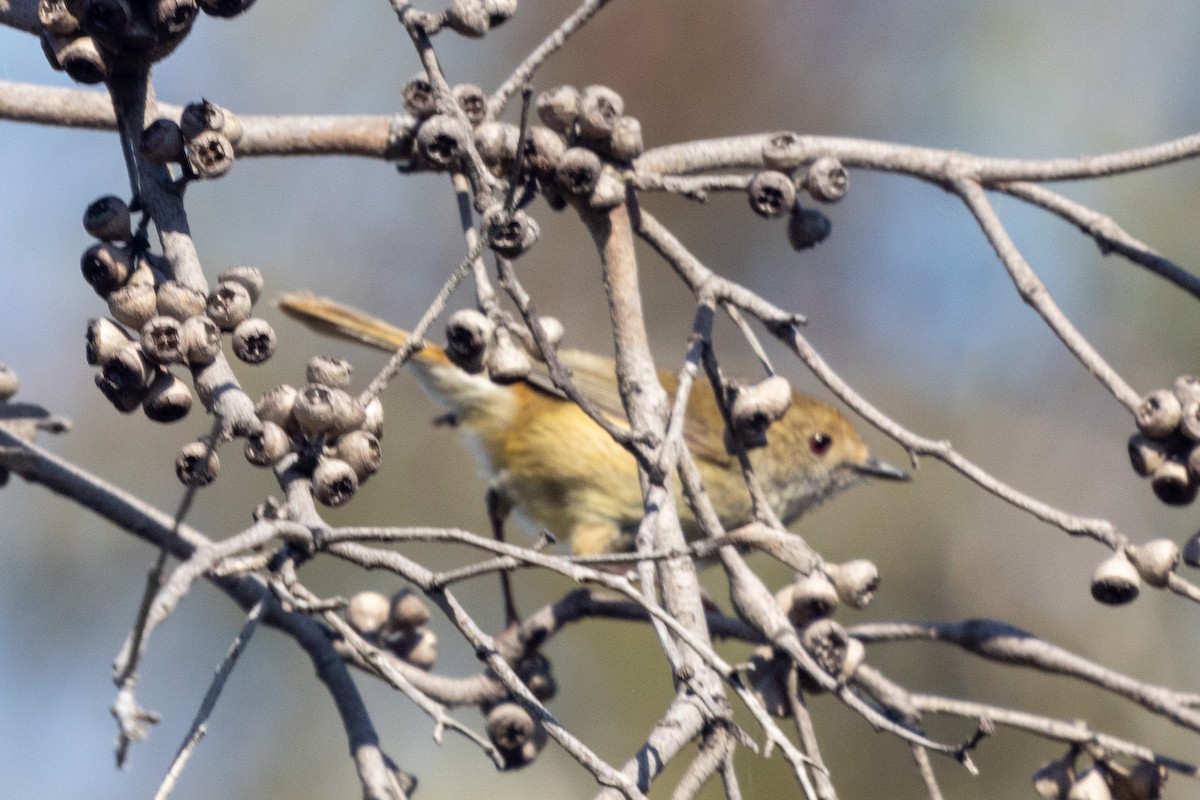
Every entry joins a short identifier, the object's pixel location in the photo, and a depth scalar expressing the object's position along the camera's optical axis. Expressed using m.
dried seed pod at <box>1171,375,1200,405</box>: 4.14
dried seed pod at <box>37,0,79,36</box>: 3.14
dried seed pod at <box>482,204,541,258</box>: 3.55
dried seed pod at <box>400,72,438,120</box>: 4.48
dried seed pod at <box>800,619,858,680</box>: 4.37
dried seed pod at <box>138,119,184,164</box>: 3.17
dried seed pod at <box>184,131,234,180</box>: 3.21
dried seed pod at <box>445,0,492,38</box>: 3.61
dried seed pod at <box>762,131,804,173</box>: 4.44
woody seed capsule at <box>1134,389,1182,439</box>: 4.11
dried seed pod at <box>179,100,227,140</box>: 3.21
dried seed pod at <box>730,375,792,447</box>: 4.36
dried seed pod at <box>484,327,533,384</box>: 3.82
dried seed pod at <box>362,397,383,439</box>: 2.97
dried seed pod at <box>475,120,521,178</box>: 4.38
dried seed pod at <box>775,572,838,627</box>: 4.41
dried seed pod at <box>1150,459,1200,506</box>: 4.12
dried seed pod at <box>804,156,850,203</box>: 4.39
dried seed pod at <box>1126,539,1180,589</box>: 3.96
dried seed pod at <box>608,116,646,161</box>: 4.45
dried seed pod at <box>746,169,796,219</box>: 4.35
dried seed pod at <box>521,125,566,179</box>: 4.35
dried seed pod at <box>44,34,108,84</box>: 3.13
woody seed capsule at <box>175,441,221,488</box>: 2.55
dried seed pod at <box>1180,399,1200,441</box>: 4.09
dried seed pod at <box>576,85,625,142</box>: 4.36
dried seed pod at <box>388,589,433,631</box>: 5.39
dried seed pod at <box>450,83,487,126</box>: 4.32
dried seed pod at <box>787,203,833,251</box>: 4.63
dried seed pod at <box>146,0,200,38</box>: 3.09
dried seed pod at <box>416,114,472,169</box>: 4.20
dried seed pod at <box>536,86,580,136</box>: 4.38
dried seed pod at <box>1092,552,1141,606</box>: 3.98
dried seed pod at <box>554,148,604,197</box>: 4.36
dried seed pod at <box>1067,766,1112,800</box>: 4.16
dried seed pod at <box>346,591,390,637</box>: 5.38
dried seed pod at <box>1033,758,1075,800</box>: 4.27
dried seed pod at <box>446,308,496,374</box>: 3.69
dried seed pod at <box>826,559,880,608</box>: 4.54
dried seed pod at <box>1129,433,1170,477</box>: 4.16
